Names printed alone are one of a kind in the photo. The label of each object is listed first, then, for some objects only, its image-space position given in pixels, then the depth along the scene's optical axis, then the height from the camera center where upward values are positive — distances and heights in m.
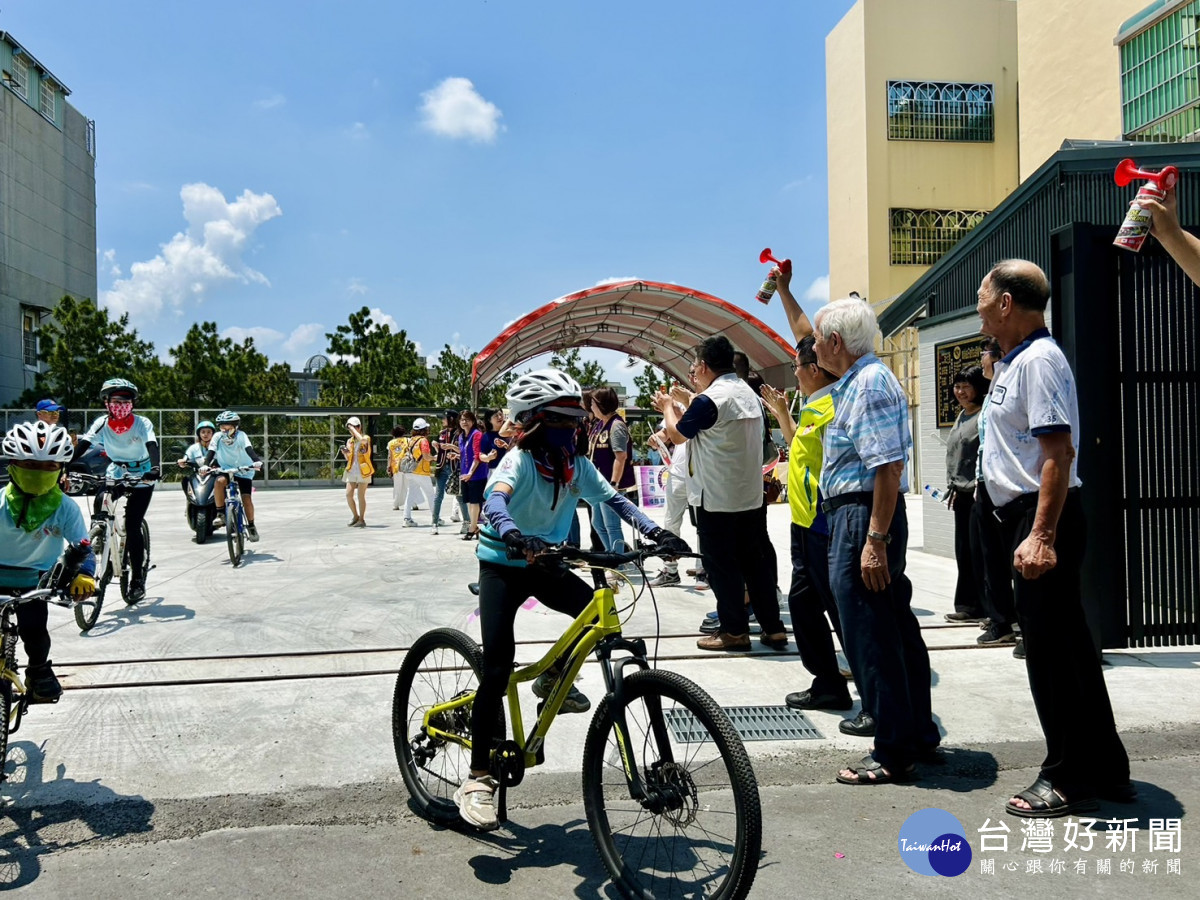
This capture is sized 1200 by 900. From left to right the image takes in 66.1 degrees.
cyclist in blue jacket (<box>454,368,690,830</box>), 3.35 -0.19
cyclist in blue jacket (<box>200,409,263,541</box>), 12.01 +0.35
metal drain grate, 4.58 -1.29
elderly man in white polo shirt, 3.54 -0.38
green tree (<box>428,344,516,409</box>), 46.91 +4.69
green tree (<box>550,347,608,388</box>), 42.19 +5.34
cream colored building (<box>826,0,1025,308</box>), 32.16 +12.20
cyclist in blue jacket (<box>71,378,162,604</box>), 8.06 +0.26
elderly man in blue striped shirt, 3.92 -0.29
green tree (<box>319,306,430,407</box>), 43.59 +5.19
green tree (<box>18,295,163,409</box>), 38.38 +5.24
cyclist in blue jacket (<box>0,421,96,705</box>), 4.36 -0.23
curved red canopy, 22.66 +4.22
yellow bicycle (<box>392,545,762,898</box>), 2.64 -0.92
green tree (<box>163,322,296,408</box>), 39.59 +4.65
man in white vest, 5.99 -0.15
